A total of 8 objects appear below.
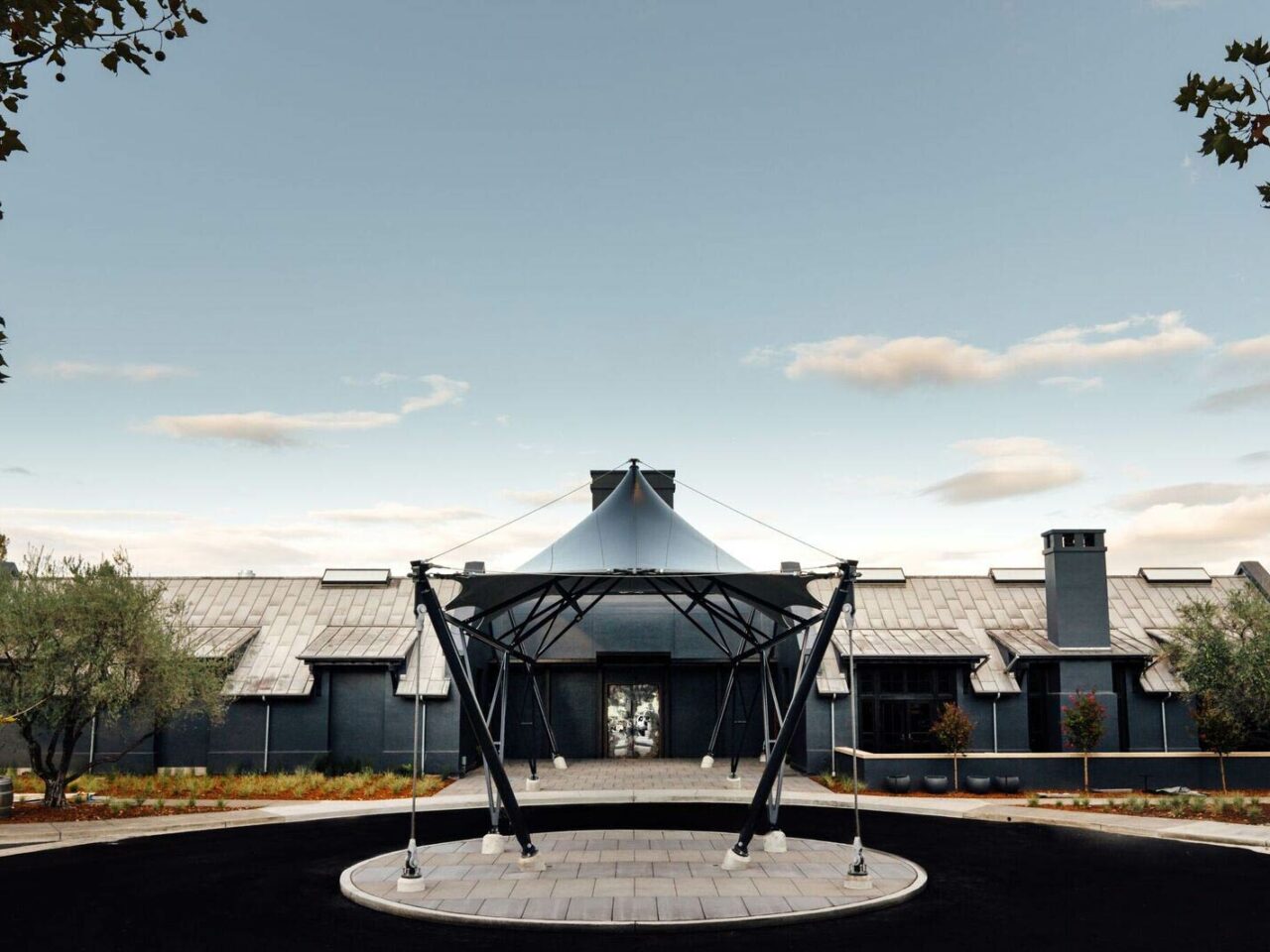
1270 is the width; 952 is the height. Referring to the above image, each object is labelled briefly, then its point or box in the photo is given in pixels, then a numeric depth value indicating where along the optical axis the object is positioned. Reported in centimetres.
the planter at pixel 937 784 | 2714
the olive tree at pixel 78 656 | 2375
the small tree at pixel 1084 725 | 2786
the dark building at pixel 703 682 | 3094
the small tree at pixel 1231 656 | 2620
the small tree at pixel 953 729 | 2727
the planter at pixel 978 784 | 2734
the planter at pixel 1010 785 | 2750
